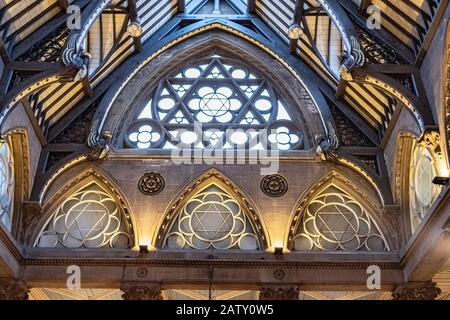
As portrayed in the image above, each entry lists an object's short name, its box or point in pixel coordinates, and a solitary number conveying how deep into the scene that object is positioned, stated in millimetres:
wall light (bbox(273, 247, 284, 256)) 14175
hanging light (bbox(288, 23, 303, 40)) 15812
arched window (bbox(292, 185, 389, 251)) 14672
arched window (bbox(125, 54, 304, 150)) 16234
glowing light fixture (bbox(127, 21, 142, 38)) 15626
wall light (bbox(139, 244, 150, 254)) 14094
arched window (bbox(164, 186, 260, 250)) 14680
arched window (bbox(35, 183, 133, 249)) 14602
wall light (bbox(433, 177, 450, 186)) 10805
